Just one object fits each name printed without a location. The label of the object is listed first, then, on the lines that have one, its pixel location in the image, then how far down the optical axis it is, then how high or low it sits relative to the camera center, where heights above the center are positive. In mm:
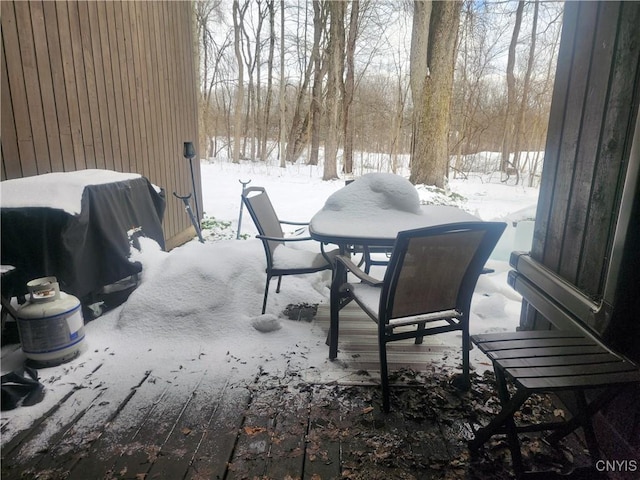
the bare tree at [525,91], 11469 +1508
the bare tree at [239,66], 13938 +2587
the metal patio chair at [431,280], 1700 -620
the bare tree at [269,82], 13981 +2179
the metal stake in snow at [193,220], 4619 -926
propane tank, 2006 -919
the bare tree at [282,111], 13070 +971
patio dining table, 2225 -522
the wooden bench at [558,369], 1255 -722
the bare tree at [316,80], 11780 +2042
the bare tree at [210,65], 14383 +2914
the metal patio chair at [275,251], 2725 -784
